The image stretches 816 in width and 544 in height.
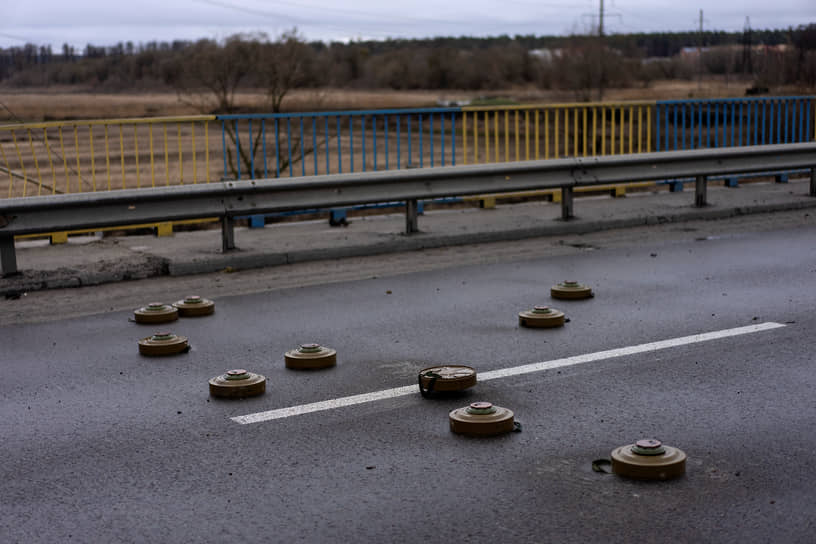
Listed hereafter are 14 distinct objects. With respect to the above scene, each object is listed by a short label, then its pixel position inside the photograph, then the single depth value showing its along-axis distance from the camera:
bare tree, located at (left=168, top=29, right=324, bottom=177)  18.81
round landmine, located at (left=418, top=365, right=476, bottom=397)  5.43
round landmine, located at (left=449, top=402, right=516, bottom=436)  4.76
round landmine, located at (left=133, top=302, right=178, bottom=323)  7.54
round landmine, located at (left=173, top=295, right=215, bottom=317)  7.75
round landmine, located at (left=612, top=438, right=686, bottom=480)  4.19
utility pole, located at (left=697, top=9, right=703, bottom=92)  43.09
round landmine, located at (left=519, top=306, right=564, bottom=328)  7.01
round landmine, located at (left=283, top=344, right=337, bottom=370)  6.07
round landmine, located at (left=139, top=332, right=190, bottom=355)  6.52
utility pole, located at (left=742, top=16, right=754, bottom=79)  25.22
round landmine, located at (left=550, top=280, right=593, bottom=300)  8.00
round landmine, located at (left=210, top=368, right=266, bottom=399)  5.50
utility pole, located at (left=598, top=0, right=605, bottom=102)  46.53
